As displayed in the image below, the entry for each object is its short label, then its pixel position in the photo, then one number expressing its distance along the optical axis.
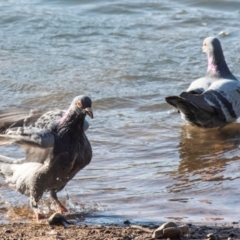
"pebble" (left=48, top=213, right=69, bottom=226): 11.72
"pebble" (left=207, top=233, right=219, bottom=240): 10.50
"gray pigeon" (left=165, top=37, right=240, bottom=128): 17.03
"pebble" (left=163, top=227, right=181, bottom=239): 10.54
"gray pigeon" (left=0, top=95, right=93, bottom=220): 12.36
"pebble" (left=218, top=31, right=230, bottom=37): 24.95
